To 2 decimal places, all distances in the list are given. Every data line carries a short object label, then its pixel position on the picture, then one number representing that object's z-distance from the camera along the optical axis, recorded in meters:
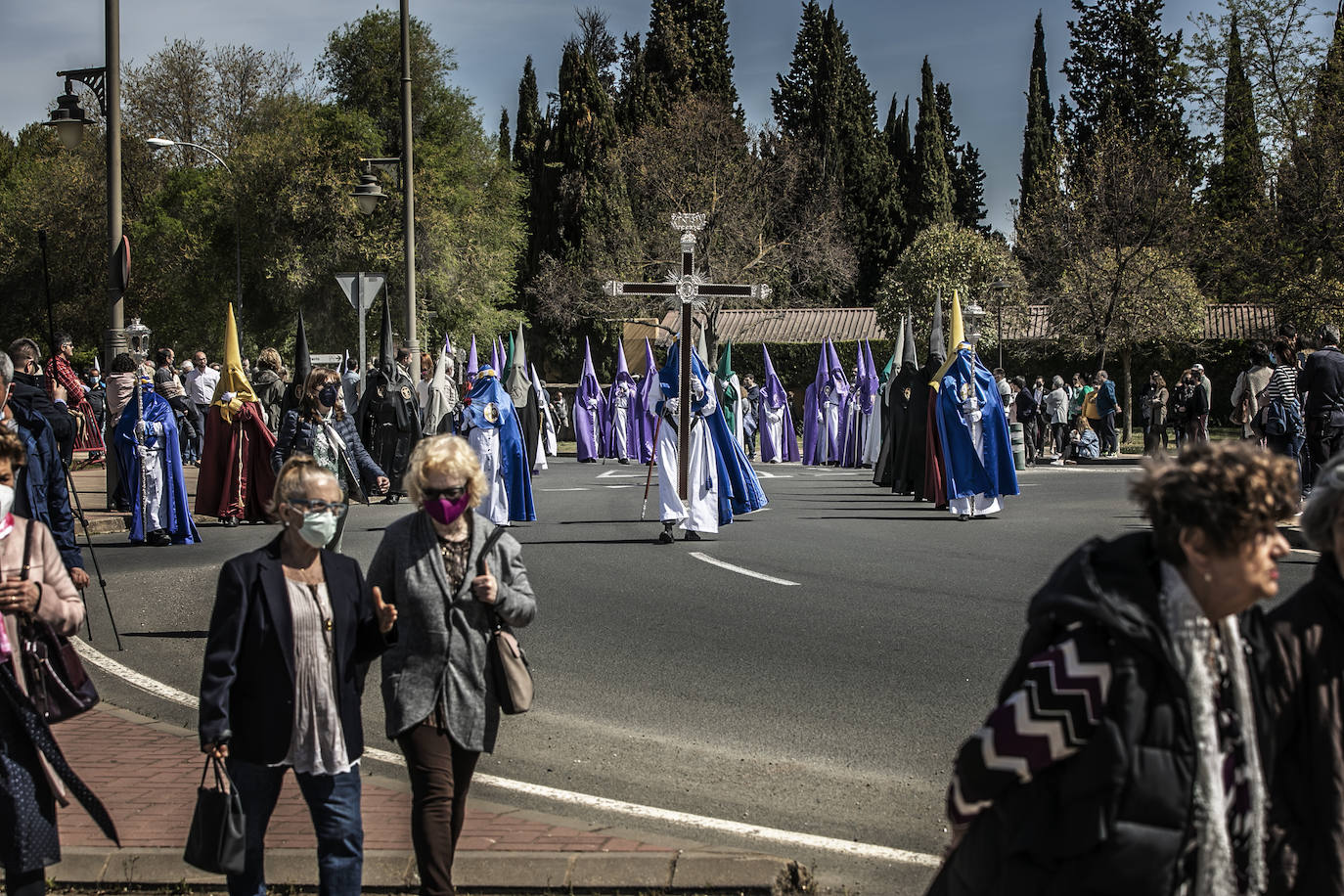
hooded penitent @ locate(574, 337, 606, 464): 33.69
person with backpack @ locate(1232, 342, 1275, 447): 17.17
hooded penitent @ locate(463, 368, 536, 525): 14.37
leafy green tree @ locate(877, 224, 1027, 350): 45.88
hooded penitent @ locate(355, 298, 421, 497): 15.85
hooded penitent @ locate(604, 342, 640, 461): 33.22
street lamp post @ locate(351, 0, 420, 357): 21.02
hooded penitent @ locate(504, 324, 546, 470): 18.61
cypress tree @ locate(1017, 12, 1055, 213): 66.25
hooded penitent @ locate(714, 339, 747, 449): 25.94
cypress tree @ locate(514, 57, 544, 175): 67.38
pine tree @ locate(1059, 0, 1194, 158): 58.81
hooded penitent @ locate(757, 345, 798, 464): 32.94
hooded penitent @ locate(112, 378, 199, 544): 14.24
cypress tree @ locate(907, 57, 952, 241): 63.44
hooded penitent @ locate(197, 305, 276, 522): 14.23
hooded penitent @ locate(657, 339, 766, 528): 14.54
